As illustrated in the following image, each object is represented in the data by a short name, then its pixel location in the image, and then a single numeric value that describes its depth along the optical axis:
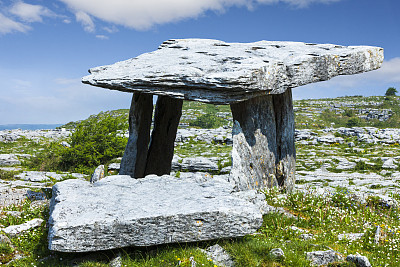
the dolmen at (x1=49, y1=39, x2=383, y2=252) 5.84
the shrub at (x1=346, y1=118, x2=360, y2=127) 51.00
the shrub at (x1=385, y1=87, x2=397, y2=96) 79.94
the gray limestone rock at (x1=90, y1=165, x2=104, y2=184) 11.02
